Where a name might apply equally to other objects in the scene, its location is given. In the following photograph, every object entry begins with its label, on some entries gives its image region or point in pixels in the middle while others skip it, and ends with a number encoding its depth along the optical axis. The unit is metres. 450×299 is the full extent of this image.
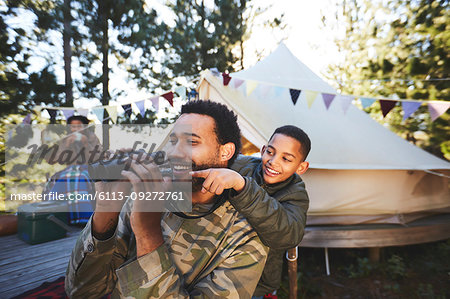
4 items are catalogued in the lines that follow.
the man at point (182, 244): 0.99
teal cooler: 3.27
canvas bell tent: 3.76
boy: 1.13
